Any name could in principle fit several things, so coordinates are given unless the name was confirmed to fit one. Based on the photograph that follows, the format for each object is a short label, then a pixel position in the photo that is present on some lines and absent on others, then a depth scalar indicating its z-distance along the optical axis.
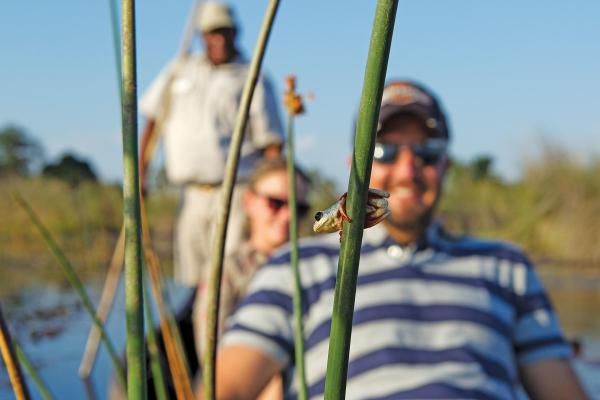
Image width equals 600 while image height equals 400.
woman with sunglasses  1.85
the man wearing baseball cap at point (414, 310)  1.16
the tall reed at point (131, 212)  0.30
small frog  0.25
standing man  2.66
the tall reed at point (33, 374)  0.48
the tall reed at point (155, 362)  0.54
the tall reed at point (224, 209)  0.33
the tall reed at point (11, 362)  0.37
